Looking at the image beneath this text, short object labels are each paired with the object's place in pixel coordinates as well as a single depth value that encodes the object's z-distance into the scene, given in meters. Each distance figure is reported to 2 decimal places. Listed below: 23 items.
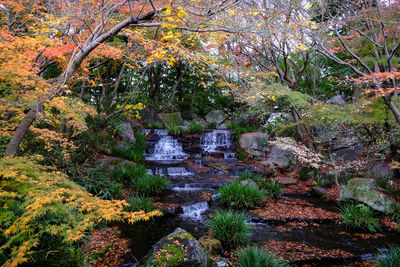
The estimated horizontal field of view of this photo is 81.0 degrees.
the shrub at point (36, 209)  2.65
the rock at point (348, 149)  10.23
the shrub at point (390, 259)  3.48
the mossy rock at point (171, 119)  16.53
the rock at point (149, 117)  16.66
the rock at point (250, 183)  8.11
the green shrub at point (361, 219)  5.80
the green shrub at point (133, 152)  10.09
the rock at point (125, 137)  11.59
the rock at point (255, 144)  12.72
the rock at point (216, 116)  18.22
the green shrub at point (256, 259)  3.56
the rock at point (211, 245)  4.57
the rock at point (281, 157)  11.85
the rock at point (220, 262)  4.06
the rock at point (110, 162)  8.39
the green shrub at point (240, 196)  7.09
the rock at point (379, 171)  8.47
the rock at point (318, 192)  8.66
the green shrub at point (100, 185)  6.90
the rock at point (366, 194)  6.59
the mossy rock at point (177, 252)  3.50
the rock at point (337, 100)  13.81
